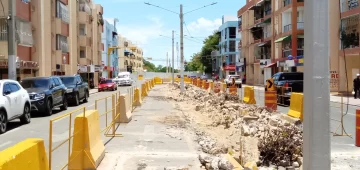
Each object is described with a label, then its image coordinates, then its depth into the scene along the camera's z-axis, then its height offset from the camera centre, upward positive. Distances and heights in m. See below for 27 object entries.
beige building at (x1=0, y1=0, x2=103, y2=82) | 30.44 +3.88
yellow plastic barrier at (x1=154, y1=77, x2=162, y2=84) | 73.25 -0.41
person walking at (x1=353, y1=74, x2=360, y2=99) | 27.94 -0.65
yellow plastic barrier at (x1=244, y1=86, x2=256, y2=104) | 22.77 -1.05
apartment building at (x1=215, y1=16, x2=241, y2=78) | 90.94 +6.68
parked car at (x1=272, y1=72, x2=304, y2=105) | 23.81 -0.46
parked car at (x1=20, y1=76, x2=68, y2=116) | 18.28 -0.64
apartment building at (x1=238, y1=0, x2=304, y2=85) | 45.94 +5.23
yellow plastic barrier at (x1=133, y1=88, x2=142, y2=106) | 21.95 -1.05
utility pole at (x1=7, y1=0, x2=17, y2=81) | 21.05 +1.73
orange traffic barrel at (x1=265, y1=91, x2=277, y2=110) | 19.66 -1.10
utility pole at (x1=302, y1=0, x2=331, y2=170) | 4.15 -0.11
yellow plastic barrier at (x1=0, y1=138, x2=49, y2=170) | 3.72 -0.74
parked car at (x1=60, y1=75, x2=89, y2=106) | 24.70 -0.64
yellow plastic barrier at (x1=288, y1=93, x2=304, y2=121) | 14.05 -1.02
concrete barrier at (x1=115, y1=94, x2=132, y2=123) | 14.31 -1.10
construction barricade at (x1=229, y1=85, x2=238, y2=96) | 29.90 -0.88
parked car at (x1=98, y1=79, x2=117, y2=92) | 48.44 -0.77
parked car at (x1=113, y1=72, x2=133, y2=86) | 63.53 -0.28
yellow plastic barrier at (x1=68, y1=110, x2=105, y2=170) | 7.23 -1.19
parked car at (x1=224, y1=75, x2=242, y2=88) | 50.89 -0.41
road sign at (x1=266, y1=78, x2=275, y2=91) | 23.70 -0.49
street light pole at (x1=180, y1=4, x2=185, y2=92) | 37.67 +2.65
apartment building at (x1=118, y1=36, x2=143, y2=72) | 124.50 +6.84
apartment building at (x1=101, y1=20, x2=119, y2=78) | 87.06 +6.37
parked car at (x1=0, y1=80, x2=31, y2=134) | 13.41 -0.82
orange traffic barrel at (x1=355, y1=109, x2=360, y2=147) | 10.59 -1.47
